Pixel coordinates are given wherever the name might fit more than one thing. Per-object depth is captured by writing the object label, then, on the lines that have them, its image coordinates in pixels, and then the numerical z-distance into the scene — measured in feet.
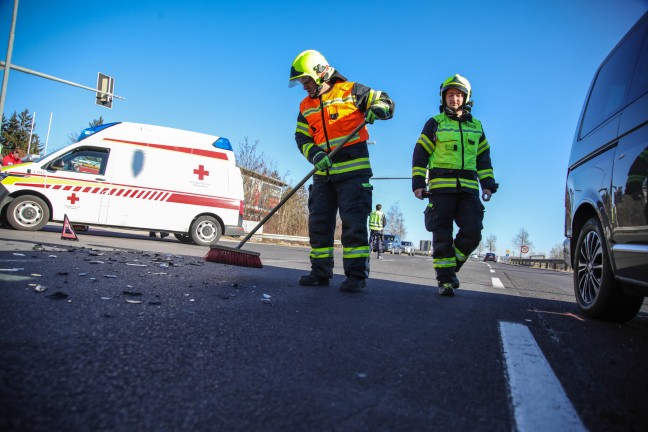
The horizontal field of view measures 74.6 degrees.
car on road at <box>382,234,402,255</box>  126.82
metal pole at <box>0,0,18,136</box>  47.61
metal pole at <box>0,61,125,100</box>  49.41
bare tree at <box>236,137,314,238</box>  78.54
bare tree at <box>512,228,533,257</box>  360.71
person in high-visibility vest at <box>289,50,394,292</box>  12.59
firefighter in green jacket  13.74
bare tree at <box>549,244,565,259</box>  372.93
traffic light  54.49
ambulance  28.04
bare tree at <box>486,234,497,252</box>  413.18
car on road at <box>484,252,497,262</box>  252.21
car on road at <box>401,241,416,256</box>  150.36
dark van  7.52
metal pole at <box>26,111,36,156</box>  151.27
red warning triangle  23.62
